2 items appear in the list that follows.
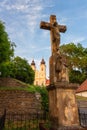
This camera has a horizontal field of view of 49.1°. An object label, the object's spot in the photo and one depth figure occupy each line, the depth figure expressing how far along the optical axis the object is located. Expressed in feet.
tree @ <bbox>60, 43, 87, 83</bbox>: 65.91
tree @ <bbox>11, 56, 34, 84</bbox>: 55.12
